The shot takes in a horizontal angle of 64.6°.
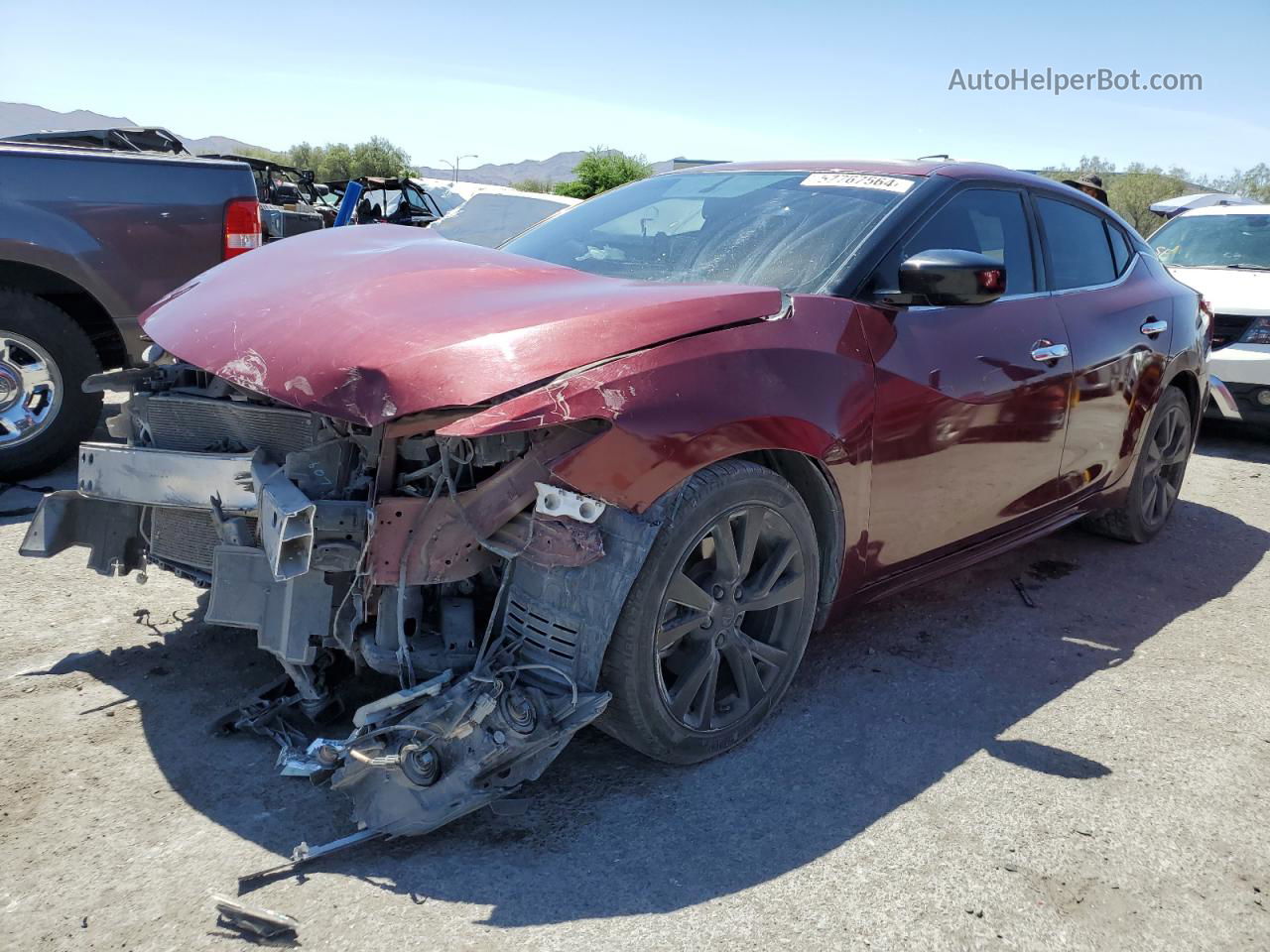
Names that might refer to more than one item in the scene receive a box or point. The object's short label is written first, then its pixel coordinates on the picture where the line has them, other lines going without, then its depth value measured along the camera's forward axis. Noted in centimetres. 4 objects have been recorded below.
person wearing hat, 683
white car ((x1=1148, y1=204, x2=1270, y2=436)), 763
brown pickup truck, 504
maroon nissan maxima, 242
